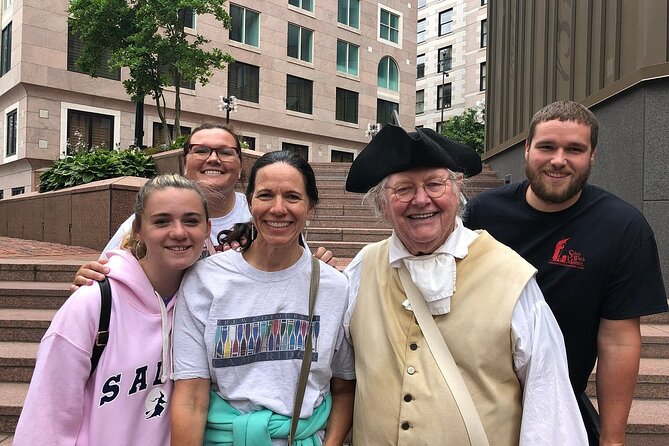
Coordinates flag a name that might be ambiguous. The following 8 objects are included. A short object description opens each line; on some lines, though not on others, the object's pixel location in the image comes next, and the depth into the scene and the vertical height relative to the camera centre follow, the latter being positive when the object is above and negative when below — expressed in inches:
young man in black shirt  87.0 -3.8
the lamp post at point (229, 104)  794.8 +184.3
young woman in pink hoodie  73.6 -17.7
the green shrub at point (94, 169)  453.1 +47.5
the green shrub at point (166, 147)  543.1 +80.5
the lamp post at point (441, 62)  1726.9 +554.1
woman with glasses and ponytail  122.4 +13.3
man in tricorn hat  71.9 -14.1
